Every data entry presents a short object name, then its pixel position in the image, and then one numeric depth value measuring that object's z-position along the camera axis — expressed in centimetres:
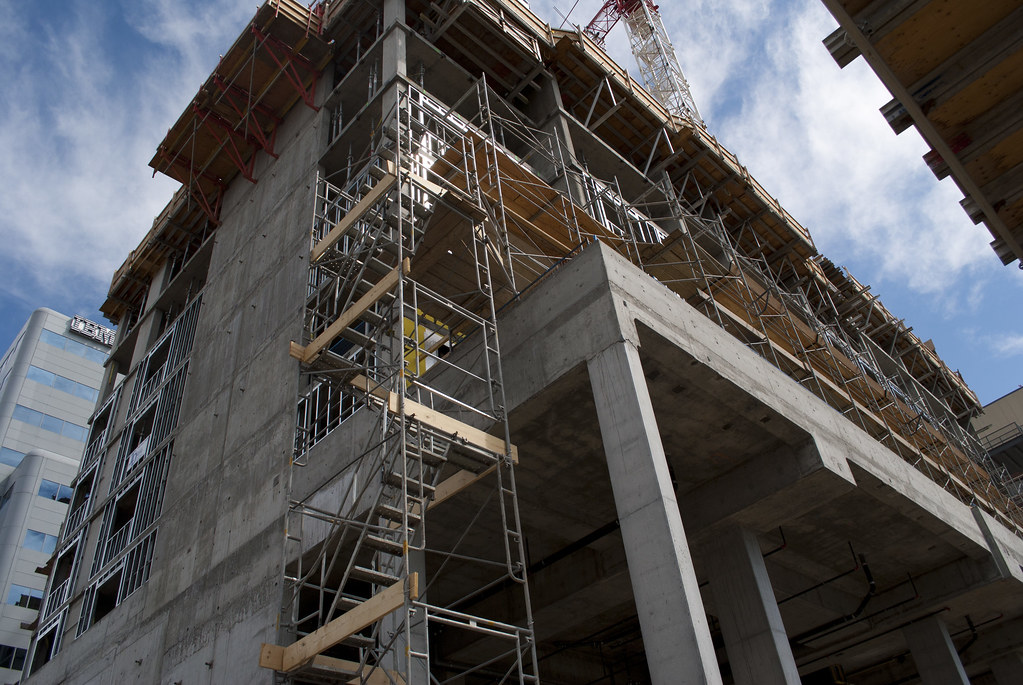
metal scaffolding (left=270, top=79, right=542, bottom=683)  1163
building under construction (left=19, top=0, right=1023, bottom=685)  1236
